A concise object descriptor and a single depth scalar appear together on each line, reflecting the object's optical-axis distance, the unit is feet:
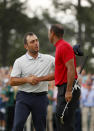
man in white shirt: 49.34
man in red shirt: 43.78
